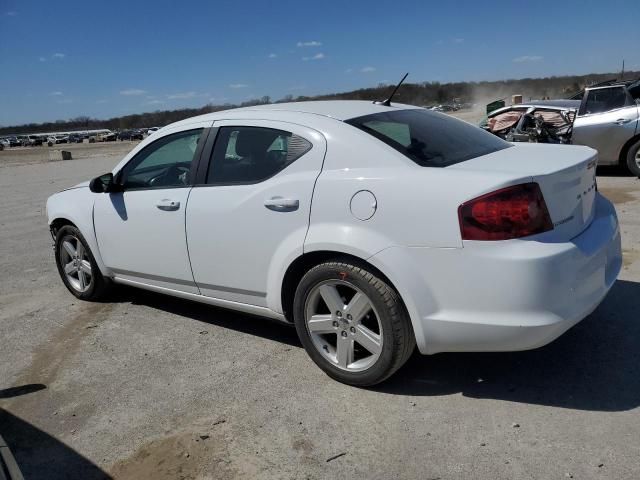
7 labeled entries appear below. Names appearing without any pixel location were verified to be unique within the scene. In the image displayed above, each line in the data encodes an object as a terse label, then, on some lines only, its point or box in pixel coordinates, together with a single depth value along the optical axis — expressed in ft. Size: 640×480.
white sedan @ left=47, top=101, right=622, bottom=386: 9.15
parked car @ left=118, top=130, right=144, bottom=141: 324.19
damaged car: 31.32
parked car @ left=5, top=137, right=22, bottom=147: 349.00
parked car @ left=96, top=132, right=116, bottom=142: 344.49
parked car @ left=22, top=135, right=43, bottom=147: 346.33
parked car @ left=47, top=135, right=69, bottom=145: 349.61
